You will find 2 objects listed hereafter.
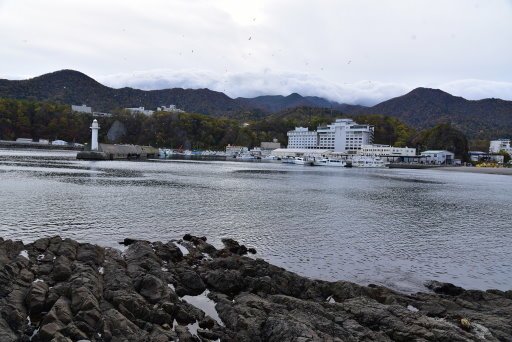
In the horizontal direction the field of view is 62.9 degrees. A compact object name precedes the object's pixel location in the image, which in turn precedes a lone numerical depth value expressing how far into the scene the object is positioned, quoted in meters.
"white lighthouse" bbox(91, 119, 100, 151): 88.50
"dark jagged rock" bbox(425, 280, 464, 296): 13.15
